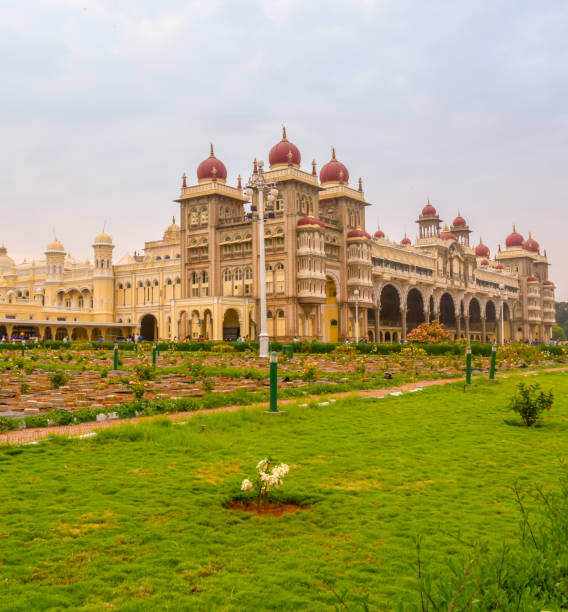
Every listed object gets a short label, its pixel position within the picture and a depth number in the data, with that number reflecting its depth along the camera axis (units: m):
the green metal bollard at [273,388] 9.66
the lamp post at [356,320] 53.61
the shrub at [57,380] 13.77
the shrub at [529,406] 8.94
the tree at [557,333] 121.78
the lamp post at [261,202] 27.19
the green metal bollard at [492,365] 16.08
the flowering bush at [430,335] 35.47
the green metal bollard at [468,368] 14.87
